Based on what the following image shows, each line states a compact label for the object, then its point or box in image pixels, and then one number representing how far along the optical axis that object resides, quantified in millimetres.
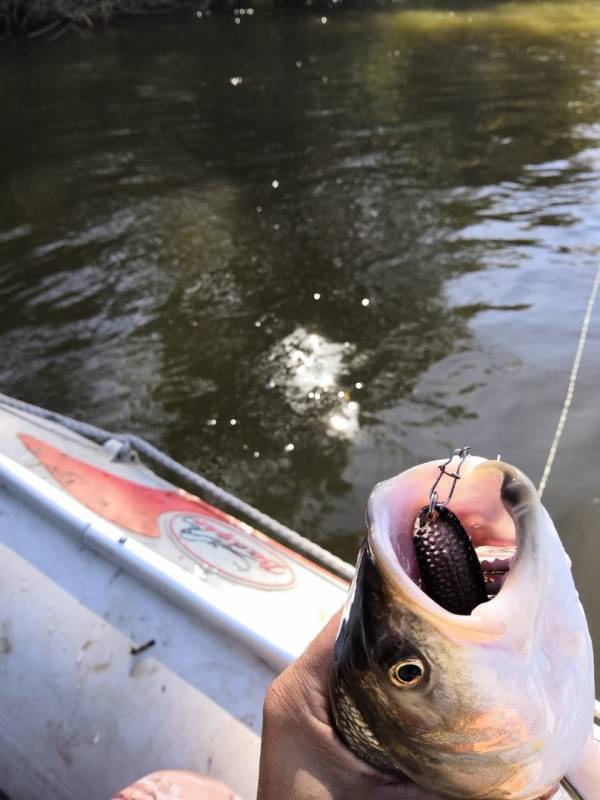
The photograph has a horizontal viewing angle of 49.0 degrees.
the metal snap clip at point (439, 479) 232
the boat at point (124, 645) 389
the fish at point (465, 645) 205
